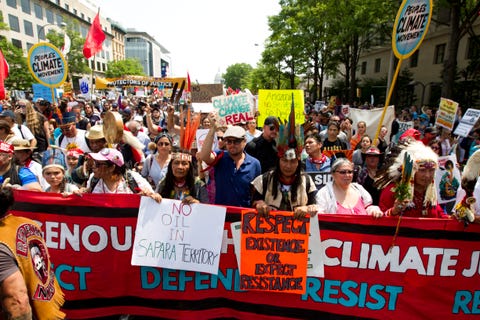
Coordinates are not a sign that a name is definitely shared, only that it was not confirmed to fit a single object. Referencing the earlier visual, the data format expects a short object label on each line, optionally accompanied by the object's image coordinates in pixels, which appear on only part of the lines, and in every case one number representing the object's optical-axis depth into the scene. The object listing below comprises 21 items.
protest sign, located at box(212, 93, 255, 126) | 6.13
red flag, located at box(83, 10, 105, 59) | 10.24
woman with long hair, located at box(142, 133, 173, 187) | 3.98
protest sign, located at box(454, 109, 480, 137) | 6.73
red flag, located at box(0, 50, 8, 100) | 5.57
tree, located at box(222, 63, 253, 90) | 118.62
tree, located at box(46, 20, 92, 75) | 36.32
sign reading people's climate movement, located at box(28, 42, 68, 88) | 6.52
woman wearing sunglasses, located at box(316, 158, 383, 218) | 2.82
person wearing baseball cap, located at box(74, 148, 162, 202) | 2.82
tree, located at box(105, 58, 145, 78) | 65.62
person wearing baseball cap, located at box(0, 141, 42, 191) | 2.96
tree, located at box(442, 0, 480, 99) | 12.45
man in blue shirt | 3.06
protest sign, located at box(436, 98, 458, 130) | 7.07
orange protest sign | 2.60
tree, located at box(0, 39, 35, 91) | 26.89
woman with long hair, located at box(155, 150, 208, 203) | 2.89
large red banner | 2.58
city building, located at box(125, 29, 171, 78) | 119.35
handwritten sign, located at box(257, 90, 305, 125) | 7.49
